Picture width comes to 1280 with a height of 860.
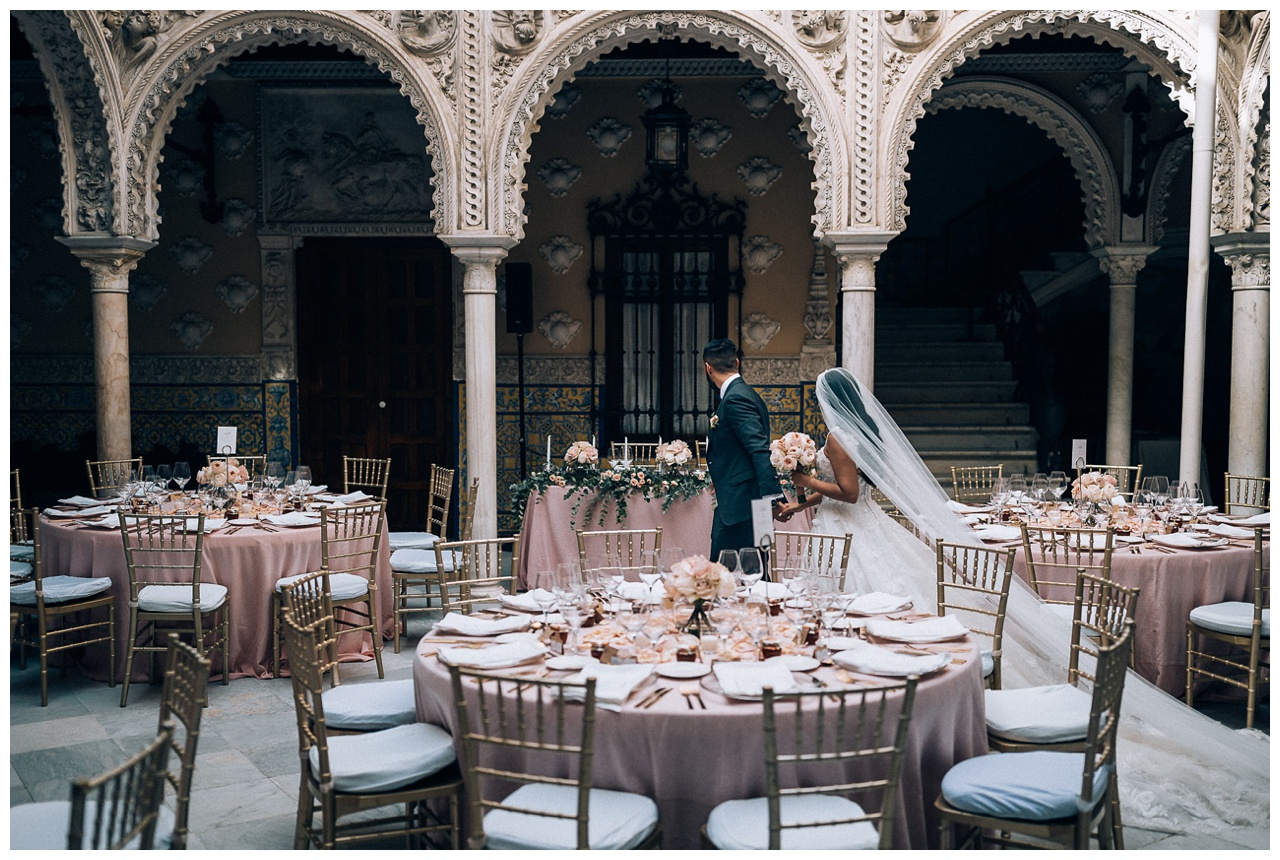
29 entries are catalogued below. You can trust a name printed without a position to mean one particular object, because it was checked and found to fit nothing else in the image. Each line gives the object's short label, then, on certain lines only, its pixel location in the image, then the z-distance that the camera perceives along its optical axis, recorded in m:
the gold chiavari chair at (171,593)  5.36
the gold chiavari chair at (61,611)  5.38
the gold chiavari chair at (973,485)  8.11
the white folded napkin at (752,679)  2.91
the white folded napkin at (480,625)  3.62
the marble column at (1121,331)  9.77
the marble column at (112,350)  7.80
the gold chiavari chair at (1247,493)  7.24
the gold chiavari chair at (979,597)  4.31
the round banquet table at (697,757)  2.84
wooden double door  10.17
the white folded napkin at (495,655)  3.23
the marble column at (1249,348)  7.27
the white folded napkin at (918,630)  3.51
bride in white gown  4.01
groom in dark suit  5.05
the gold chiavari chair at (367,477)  9.75
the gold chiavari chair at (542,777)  2.68
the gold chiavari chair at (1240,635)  5.00
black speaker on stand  9.77
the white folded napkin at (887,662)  3.13
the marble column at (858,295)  7.33
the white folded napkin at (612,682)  2.90
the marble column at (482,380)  7.59
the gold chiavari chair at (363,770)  3.09
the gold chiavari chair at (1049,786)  2.90
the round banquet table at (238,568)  5.68
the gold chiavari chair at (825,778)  2.62
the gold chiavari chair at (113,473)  7.66
